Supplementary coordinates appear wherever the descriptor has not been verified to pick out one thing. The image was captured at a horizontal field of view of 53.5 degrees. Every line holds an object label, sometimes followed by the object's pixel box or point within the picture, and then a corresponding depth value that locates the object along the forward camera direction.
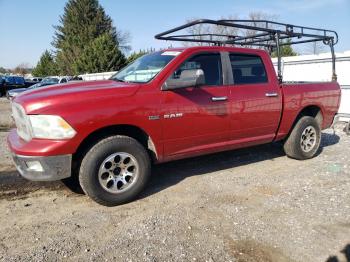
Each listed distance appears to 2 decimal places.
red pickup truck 3.81
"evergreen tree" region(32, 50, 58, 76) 60.12
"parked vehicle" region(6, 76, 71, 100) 27.14
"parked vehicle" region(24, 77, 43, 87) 33.44
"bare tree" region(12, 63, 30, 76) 90.25
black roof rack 5.78
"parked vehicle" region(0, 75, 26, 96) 30.55
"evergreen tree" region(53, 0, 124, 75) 53.09
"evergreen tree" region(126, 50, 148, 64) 42.28
